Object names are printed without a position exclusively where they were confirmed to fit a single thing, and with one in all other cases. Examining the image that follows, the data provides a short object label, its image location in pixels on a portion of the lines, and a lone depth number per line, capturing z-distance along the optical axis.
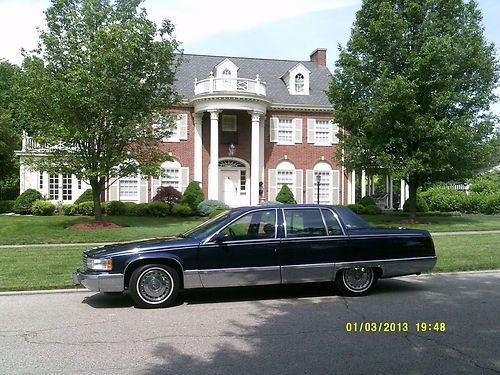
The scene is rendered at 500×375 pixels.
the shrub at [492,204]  33.41
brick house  27.70
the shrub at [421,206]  31.23
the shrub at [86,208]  24.48
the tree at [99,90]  17.81
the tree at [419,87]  19.73
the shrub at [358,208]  27.00
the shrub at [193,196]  26.05
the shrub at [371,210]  27.22
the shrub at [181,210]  24.59
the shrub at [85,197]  25.91
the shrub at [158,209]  24.36
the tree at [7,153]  27.33
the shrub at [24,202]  25.36
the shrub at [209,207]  24.27
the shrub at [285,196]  28.09
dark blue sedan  7.05
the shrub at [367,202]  28.67
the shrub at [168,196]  27.06
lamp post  29.72
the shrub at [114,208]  24.70
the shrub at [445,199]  35.31
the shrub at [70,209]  24.86
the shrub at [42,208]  24.52
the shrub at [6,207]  26.20
